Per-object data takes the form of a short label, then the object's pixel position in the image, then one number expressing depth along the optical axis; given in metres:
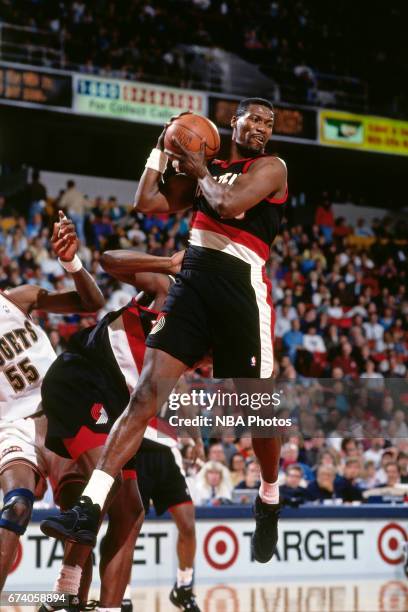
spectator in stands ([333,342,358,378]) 14.77
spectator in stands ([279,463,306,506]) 9.45
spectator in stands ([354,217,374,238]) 20.60
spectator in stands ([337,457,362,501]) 10.05
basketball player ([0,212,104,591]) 5.09
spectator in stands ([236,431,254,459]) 10.52
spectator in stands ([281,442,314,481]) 10.29
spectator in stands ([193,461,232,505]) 9.55
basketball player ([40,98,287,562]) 4.52
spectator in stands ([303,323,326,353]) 14.84
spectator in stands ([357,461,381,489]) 10.30
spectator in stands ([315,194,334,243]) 19.58
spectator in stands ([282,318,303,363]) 14.69
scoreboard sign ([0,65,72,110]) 16.38
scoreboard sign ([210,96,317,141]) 18.06
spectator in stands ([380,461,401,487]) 10.17
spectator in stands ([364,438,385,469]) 11.48
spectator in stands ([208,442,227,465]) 9.77
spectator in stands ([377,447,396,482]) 10.44
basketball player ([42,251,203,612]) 5.02
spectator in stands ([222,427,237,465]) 10.65
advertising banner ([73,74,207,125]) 17.14
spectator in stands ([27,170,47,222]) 16.09
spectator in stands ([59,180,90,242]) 16.08
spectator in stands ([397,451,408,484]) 10.30
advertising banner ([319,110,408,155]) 19.48
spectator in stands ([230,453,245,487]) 9.94
